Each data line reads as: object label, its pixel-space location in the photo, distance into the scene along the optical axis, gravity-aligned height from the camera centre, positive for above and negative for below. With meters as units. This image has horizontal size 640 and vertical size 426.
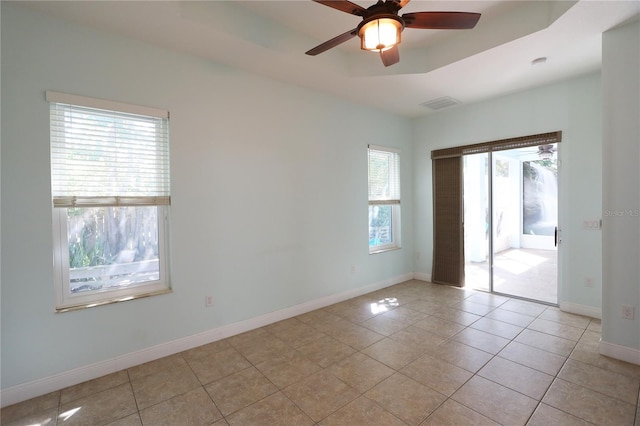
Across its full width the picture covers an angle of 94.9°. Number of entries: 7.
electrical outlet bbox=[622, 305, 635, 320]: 2.50 -0.93
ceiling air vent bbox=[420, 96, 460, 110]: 4.17 +1.53
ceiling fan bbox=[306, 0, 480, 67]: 1.78 +1.18
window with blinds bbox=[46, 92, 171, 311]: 2.30 +0.11
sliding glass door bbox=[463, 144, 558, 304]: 4.39 -0.31
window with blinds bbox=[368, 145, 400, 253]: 4.66 +0.15
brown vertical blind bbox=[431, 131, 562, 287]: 4.62 -0.13
